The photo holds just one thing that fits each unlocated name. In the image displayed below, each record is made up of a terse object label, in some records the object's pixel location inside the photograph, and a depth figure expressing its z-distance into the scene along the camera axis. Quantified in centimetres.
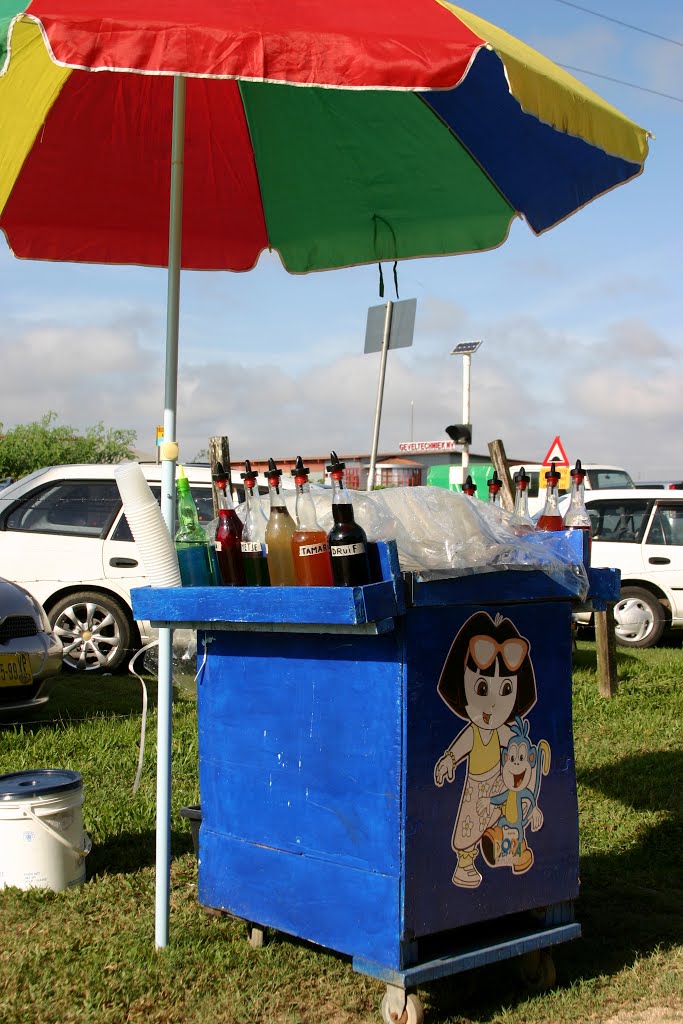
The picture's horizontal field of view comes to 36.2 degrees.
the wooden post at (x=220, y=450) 390
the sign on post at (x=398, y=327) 1023
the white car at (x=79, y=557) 927
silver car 650
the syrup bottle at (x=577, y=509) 370
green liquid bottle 344
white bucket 396
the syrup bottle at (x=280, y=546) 316
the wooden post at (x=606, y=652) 845
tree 4191
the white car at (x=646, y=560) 1234
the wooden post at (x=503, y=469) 445
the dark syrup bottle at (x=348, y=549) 294
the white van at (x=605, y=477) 2022
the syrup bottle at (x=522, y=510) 351
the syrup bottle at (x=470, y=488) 394
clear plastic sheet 313
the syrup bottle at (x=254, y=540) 329
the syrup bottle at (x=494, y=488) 399
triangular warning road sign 1880
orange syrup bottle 304
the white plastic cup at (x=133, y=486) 333
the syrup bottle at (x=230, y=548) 331
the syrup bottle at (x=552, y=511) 376
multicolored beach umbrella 416
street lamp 1761
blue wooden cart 298
